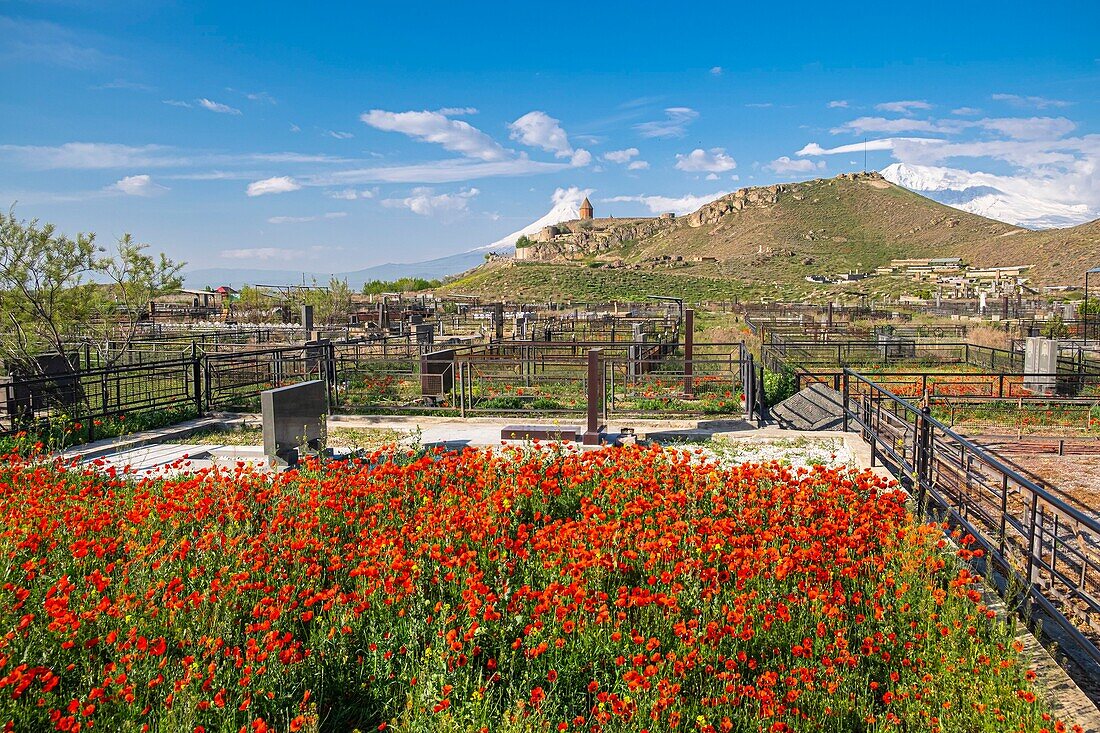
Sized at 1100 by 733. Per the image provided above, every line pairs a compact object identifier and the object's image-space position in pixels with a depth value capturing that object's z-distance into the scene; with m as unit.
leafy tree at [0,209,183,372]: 18.31
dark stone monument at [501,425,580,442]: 10.98
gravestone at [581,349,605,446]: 11.14
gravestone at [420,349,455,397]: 14.87
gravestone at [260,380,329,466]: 8.98
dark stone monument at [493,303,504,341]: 28.27
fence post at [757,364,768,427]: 12.88
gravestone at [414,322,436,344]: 24.89
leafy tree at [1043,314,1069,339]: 28.36
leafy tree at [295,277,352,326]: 45.59
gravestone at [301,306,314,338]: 29.99
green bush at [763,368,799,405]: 15.30
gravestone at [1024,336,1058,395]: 16.69
